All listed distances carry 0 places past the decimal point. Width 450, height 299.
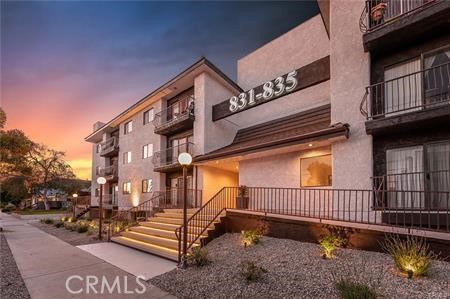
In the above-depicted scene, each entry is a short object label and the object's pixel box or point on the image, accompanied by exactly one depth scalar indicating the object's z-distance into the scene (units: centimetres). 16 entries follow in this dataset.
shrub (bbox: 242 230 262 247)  912
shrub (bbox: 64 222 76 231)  1760
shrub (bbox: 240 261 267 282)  650
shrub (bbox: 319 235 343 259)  721
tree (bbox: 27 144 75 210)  4247
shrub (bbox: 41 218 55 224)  2289
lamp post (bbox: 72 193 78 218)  2836
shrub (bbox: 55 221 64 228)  2031
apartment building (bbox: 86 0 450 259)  817
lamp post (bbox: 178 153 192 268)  855
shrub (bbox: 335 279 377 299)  473
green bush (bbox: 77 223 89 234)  1631
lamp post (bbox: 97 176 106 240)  1361
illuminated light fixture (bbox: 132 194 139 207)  2253
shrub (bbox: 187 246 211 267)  815
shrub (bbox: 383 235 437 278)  559
